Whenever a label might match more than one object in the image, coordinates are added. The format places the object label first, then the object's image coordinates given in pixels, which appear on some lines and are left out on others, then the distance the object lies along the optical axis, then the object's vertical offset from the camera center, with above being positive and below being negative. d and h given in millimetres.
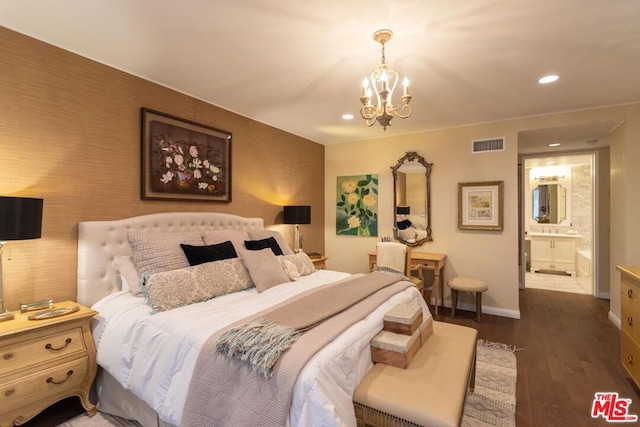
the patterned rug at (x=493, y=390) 2055 -1328
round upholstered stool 3724 -874
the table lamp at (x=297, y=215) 4191 -21
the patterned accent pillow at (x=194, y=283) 2010 -506
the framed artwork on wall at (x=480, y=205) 4008 +130
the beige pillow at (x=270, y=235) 3334 -250
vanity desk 4020 -663
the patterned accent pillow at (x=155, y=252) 2342 -305
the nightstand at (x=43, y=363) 1711 -899
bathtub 5996 -924
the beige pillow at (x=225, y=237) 2867 -233
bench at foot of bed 1377 -851
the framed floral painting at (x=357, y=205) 4965 +145
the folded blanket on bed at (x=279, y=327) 1415 -600
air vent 4012 +919
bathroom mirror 6930 +265
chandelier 2043 +750
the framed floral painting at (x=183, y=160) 2793 +520
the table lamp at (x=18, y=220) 1743 -51
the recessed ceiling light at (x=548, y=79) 2705 +1211
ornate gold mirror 4504 +227
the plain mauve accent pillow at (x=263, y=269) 2596 -480
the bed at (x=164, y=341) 1369 -697
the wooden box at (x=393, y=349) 1700 -748
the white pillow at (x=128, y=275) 2294 -473
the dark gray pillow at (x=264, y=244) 3049 -314
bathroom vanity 6532 -773
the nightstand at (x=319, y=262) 4123 -652
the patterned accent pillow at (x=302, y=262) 3104 -498
